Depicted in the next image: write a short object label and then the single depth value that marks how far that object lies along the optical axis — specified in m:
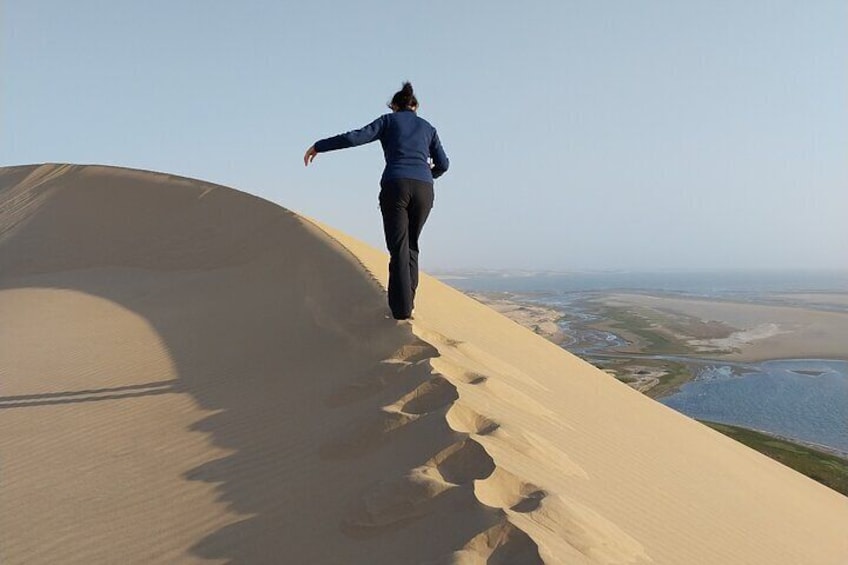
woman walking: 4.53
